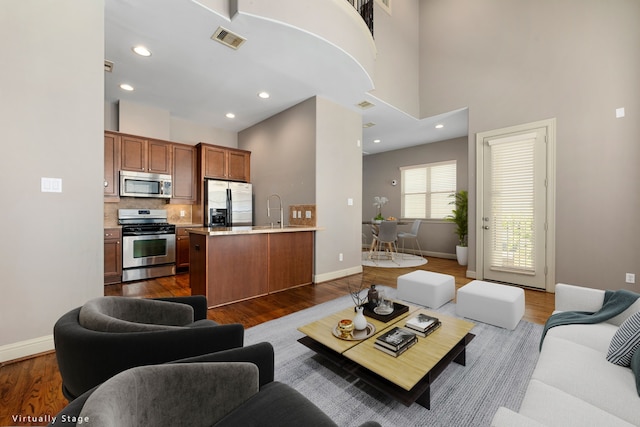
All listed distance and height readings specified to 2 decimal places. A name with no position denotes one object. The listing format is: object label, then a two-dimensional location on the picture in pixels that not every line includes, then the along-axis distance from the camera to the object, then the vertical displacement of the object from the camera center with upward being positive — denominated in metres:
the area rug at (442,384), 1.48 -1.13
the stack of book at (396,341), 1.59 -0.81
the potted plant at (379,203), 7.17 +0.26
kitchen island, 3.14 -0.66
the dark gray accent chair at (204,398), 0.62 -0.57
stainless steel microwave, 4.43 +0.48
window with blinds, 6.61 +0.60
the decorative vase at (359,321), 1.82 -0.76
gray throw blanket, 1.65 -0.66
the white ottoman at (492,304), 2.51 -0.92
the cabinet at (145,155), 4.44 +1.00
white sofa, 0.96 -0.76
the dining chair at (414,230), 6.39 -0.45
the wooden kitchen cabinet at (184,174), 5.03 +0.74
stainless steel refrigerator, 5.16 +0.17
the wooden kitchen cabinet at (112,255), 4.07 -0.69
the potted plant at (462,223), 5.61 -0.24
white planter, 5.57 -0.89
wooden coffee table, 1.45 -0.86
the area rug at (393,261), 5.56 -1.12
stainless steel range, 4.28 -0.56
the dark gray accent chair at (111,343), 0.98 -0.54
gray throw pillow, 1.26 -0.64
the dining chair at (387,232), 5.73 -0.45
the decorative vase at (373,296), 2.20 -0.70
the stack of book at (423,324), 1.83 -0.81
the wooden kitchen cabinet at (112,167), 4.25 +0.73
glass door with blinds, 3.86 +0.07
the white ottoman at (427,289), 3.05 -0.92
